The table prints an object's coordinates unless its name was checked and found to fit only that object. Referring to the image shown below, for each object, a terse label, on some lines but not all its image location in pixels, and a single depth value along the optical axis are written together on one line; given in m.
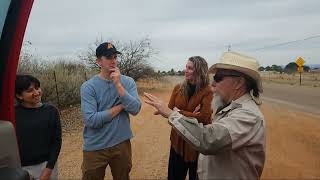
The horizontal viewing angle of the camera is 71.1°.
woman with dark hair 1.79
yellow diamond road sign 21.29
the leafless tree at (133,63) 12.61
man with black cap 2.01
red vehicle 0.63
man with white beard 1.19
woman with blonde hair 2.33
